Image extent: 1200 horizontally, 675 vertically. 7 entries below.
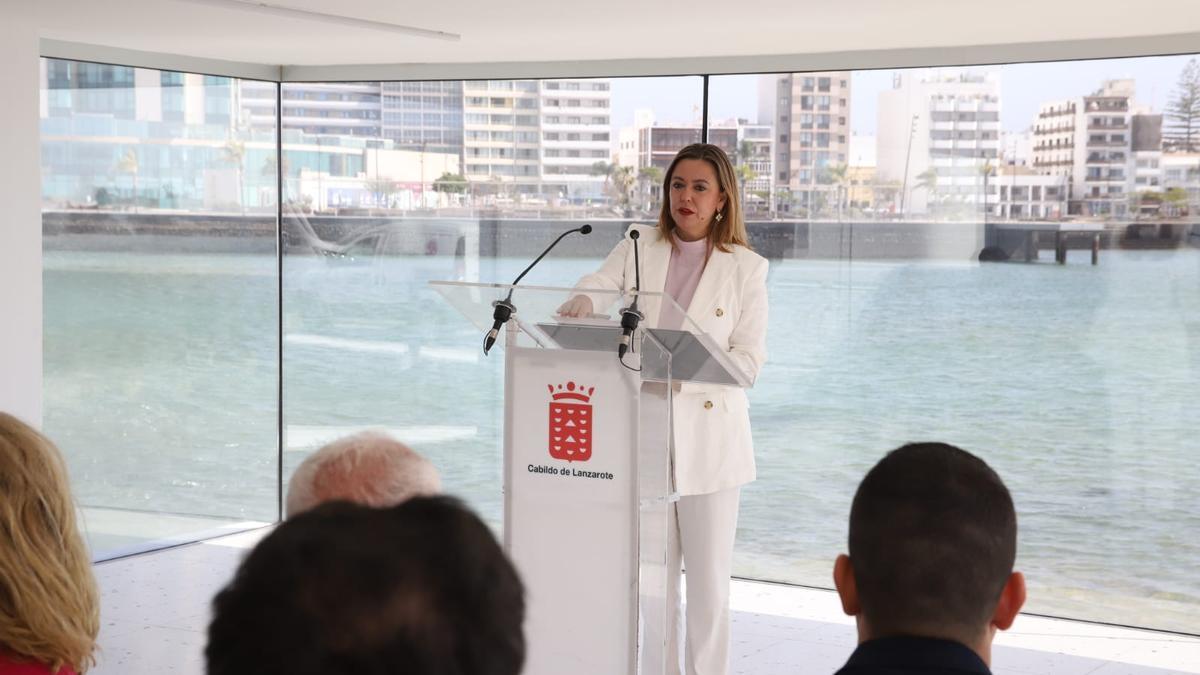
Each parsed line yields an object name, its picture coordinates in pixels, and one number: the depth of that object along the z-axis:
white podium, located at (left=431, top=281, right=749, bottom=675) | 3.11
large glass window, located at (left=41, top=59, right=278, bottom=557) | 6.00
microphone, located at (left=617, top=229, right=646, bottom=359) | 3.03
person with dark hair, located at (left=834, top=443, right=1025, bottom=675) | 1.44
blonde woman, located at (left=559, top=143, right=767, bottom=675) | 3.60
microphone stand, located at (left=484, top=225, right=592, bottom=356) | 3.15
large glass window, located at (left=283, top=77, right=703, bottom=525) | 6.28
